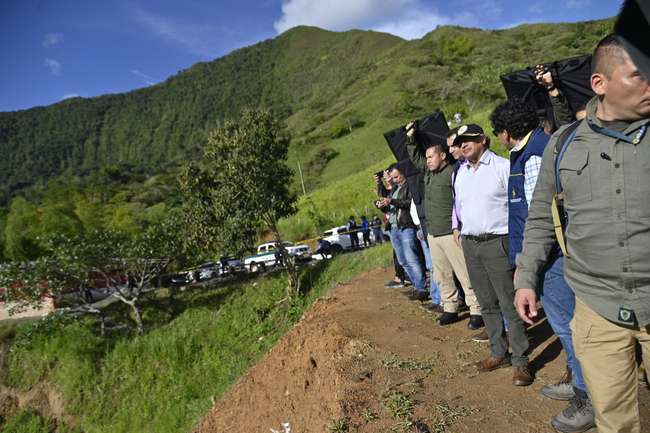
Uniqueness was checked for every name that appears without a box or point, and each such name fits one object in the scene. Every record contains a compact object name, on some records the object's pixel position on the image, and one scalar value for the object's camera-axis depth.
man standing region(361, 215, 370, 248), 19.11
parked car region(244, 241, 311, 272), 19.74
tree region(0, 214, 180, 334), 14.88
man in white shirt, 3.35
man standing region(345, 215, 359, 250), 19.62
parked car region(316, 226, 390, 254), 19.92
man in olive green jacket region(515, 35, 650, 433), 1.66
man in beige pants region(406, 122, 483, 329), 4.62
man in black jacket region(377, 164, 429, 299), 5.95
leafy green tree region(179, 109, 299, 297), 12.69
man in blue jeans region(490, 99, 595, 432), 2.59
